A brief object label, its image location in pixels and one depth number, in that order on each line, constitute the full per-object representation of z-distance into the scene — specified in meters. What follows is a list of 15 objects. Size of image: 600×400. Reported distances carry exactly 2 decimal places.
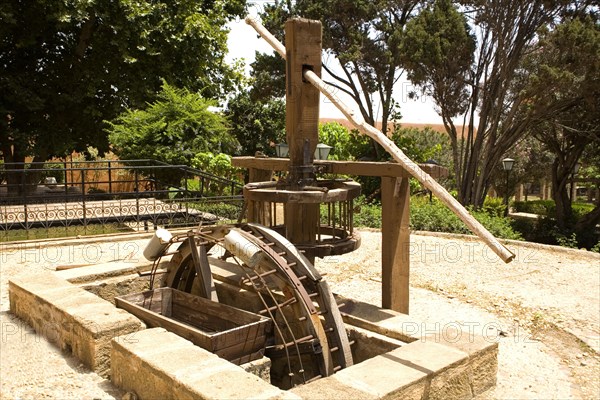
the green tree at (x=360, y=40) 23.15
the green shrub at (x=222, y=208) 13.23
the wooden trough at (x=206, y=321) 4.02
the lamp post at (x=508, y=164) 19.33
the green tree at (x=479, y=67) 17.62
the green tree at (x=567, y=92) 15.41
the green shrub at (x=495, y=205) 20.56
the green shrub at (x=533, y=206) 27.48
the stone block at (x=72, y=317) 4.00
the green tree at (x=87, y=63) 16.03
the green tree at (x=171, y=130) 14.64
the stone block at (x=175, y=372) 2.92
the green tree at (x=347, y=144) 22.59
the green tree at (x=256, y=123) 23.30
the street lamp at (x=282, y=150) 14.43
